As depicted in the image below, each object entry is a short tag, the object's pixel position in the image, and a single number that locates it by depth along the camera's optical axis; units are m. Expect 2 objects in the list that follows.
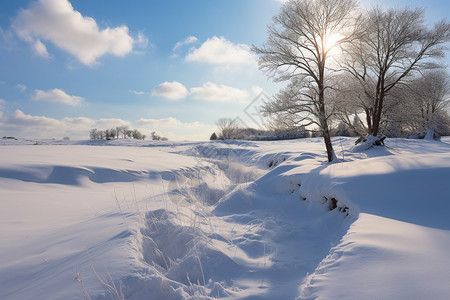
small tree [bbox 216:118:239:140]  44.94
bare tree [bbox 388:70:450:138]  13.58
